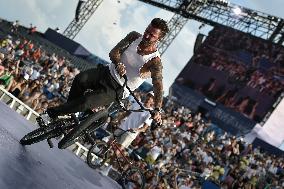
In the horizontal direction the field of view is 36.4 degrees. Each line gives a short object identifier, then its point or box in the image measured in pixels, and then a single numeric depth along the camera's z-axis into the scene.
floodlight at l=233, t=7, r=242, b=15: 28.72
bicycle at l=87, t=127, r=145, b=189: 6.79
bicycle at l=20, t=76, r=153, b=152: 5.23
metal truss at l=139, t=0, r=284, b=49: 26.92
